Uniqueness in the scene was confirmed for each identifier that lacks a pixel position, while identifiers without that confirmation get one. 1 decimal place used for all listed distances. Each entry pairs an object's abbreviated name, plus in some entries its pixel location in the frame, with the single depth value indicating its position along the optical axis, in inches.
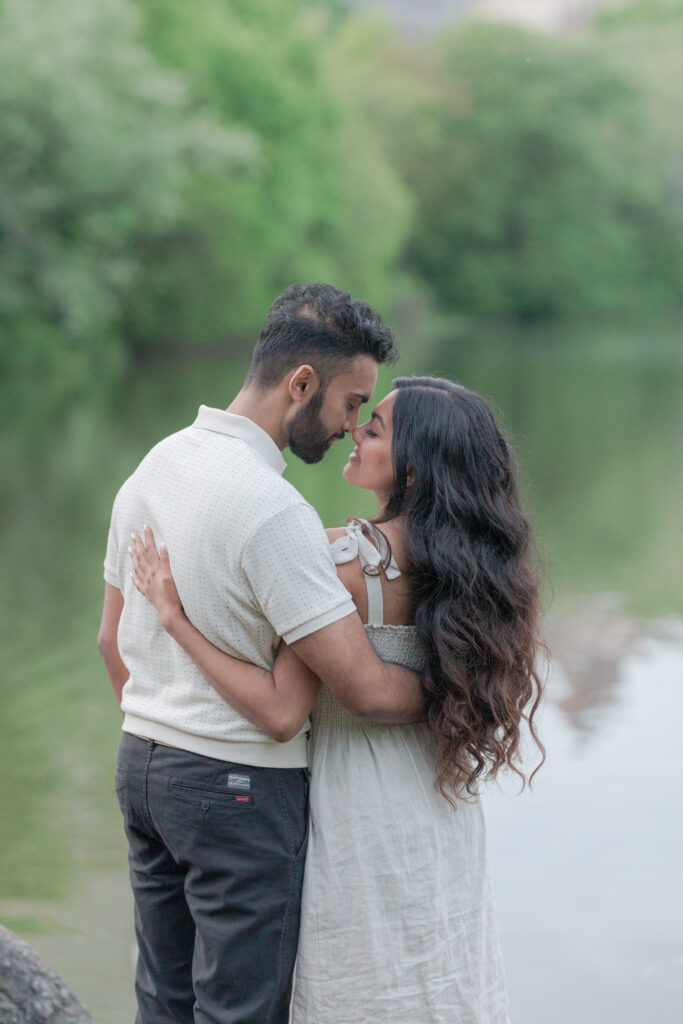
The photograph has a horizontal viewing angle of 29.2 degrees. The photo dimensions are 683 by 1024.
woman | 98.8
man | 92.8
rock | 102.8
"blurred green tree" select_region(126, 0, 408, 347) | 1366.9
